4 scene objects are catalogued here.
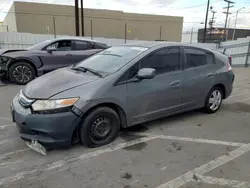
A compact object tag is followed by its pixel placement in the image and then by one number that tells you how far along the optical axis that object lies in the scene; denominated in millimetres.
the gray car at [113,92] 2863
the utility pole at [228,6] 47194
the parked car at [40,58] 6801
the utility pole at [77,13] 15653
